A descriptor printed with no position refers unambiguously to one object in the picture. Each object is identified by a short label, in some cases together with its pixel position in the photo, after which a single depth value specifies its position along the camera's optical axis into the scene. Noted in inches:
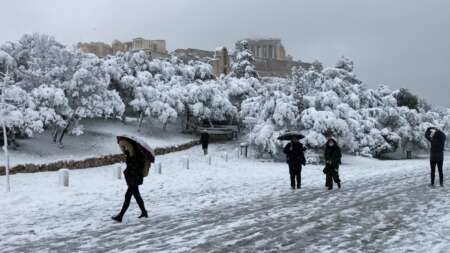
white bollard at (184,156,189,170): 1023.6
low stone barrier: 937.4
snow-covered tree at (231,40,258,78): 2233.0
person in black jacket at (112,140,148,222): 414.3
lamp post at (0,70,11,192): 668.1
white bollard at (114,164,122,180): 830.5
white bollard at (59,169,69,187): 718.5
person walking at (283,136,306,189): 660.7
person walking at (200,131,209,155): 1391.0
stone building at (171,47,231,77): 2977.4
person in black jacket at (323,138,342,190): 657.0
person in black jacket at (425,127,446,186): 629.9
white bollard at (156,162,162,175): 917.8
